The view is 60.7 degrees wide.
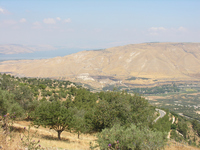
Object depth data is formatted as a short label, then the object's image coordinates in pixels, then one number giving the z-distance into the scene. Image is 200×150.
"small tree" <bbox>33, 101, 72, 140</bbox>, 18.78
